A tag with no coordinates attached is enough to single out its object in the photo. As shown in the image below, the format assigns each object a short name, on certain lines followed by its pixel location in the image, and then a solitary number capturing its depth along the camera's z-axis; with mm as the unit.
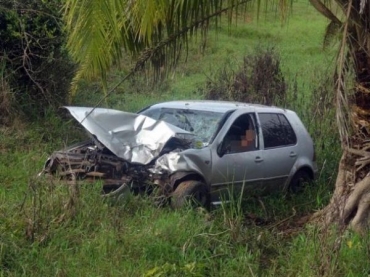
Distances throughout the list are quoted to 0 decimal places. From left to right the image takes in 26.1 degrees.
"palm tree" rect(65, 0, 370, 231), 6676
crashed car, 9500
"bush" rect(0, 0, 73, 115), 12953
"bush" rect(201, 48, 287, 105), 15812
